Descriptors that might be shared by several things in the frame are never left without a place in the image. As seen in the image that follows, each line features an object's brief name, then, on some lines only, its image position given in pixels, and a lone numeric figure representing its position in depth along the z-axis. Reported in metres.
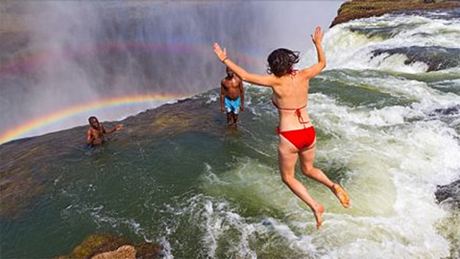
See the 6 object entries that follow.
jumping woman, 4.47
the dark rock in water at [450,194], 7.02
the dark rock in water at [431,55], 15.98
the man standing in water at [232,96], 10.18
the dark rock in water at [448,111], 11.02
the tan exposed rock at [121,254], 6.01
